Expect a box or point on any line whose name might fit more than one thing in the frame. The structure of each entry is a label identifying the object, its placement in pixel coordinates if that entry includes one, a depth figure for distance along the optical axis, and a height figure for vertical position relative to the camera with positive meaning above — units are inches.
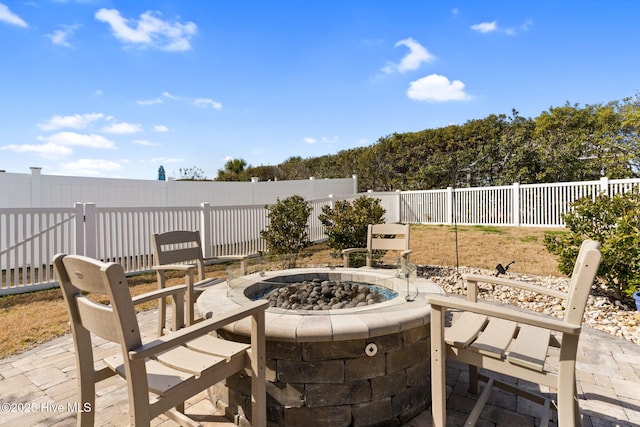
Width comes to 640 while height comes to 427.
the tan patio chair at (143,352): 47.6 -28.3
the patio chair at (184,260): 104.0 -20.5
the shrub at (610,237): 143.3 -17.9
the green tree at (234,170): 687.1 +78.3
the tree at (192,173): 646.5 +66.9
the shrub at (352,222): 232.7 -13.5
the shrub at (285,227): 250.2 -17.8
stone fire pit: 68.4 -36.0
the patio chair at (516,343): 56.3 -29.7
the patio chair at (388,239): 165.3 -19.2
